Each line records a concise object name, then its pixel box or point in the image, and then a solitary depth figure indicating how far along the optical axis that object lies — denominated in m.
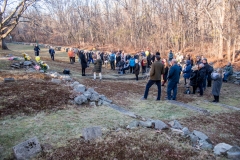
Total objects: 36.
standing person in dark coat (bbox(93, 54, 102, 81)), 11.81
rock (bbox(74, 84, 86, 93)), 8.15
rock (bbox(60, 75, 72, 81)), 10.40
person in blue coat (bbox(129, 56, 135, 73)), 15.90
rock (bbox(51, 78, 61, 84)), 9.62
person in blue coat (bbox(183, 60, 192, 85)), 11.12
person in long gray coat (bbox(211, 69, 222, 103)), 8.42
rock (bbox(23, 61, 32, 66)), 13.22
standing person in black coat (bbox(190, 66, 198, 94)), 9.70
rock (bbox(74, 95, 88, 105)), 6.95
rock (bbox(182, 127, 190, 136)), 4.87
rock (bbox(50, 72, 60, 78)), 10.93
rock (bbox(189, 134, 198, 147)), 4.57
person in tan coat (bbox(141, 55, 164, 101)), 8.14
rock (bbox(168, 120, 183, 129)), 5.40
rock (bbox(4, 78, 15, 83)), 8.63
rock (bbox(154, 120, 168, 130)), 5.11
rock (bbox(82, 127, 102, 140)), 4.38
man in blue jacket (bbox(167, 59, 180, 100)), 8.45
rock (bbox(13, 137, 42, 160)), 3.67
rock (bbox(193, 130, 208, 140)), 4.78
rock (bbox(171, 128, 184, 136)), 4.91
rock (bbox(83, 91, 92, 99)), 7.32
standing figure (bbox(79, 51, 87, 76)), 12.86
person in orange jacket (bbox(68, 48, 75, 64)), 20.73
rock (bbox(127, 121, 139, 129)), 5.07
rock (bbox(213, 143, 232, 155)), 4.17
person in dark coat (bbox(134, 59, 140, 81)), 13.44
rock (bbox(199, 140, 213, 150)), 4.40
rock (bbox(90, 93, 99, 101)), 7.35
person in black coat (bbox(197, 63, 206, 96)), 9.48
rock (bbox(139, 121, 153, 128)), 5.18
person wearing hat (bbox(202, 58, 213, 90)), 10.39
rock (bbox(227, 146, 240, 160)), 3.98
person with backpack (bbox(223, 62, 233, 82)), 13.86
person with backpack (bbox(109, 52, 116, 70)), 17.89
